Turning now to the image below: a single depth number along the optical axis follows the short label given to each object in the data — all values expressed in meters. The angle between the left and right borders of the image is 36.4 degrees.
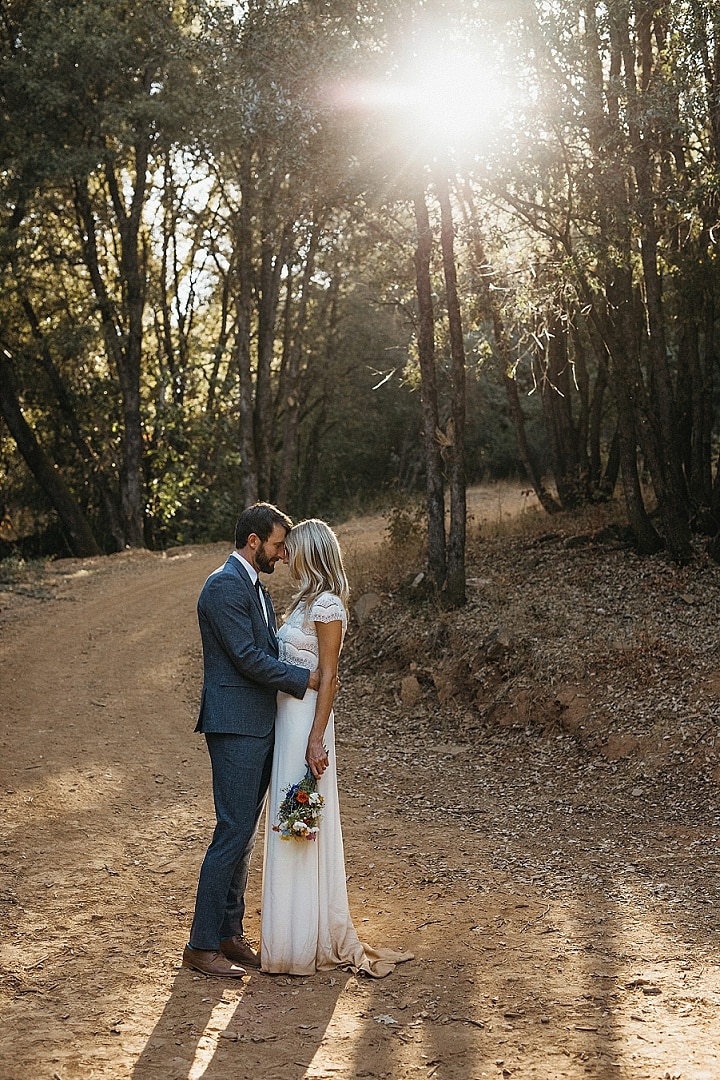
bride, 4.95
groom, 4.89
